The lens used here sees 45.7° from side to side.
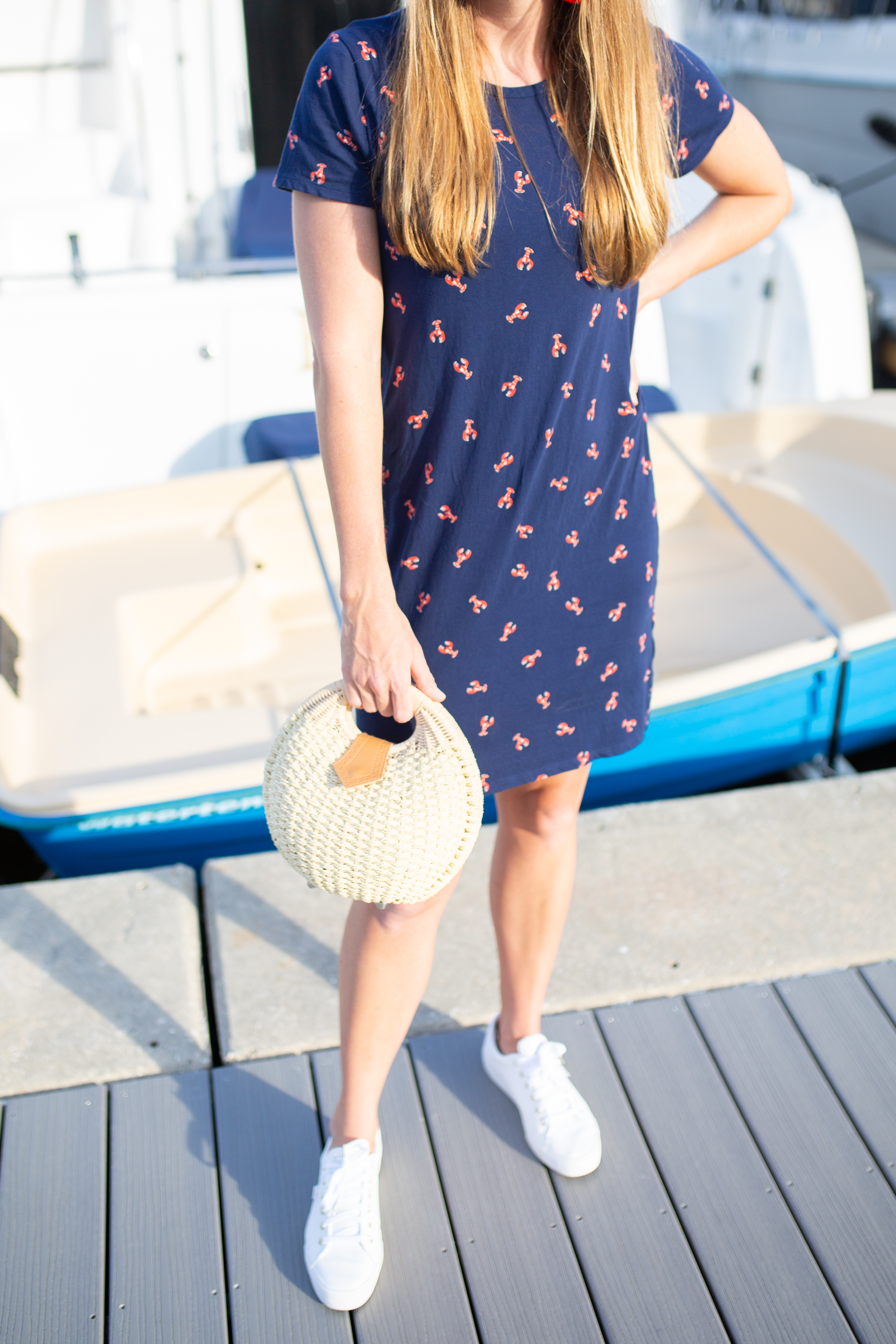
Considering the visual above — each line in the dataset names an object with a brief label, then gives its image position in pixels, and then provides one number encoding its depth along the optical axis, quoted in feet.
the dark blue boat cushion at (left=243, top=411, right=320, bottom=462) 9.75
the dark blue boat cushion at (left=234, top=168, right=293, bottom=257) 10.54
